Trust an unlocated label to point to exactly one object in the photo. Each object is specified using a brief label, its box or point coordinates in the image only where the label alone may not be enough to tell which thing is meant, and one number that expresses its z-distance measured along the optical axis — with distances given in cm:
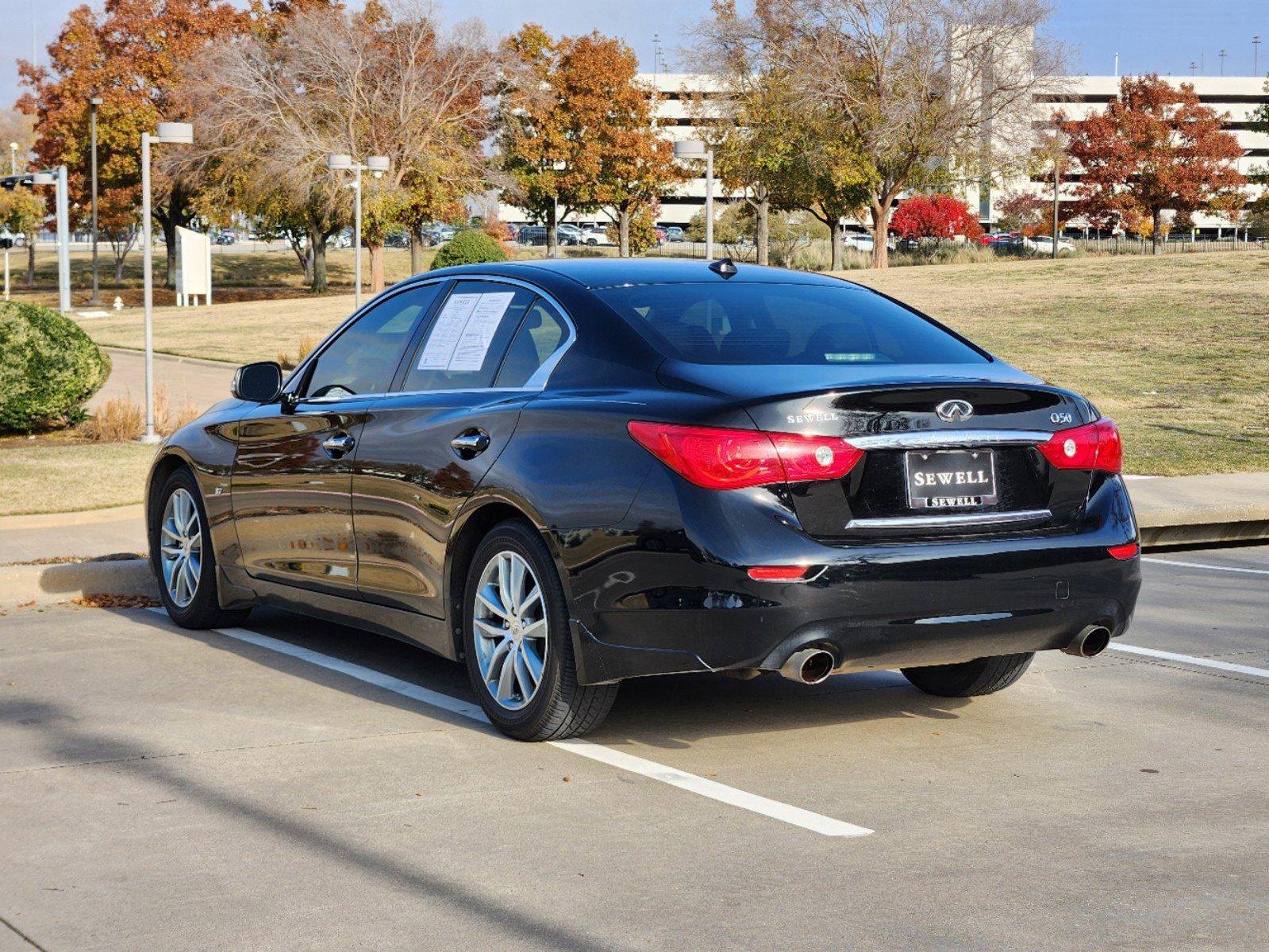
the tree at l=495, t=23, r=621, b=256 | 7069
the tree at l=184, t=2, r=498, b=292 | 5656
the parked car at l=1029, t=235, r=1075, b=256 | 8249
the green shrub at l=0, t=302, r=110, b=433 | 1616
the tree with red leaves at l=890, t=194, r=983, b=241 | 9488
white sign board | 5378
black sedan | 540
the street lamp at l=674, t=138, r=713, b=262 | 2098
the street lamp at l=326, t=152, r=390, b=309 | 3697
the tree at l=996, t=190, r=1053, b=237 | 9856
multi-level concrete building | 13925
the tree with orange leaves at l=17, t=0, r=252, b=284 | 6812
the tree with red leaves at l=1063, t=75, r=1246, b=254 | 8025
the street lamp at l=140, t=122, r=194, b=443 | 1695
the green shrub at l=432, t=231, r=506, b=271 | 5547
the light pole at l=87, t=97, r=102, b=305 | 6266
